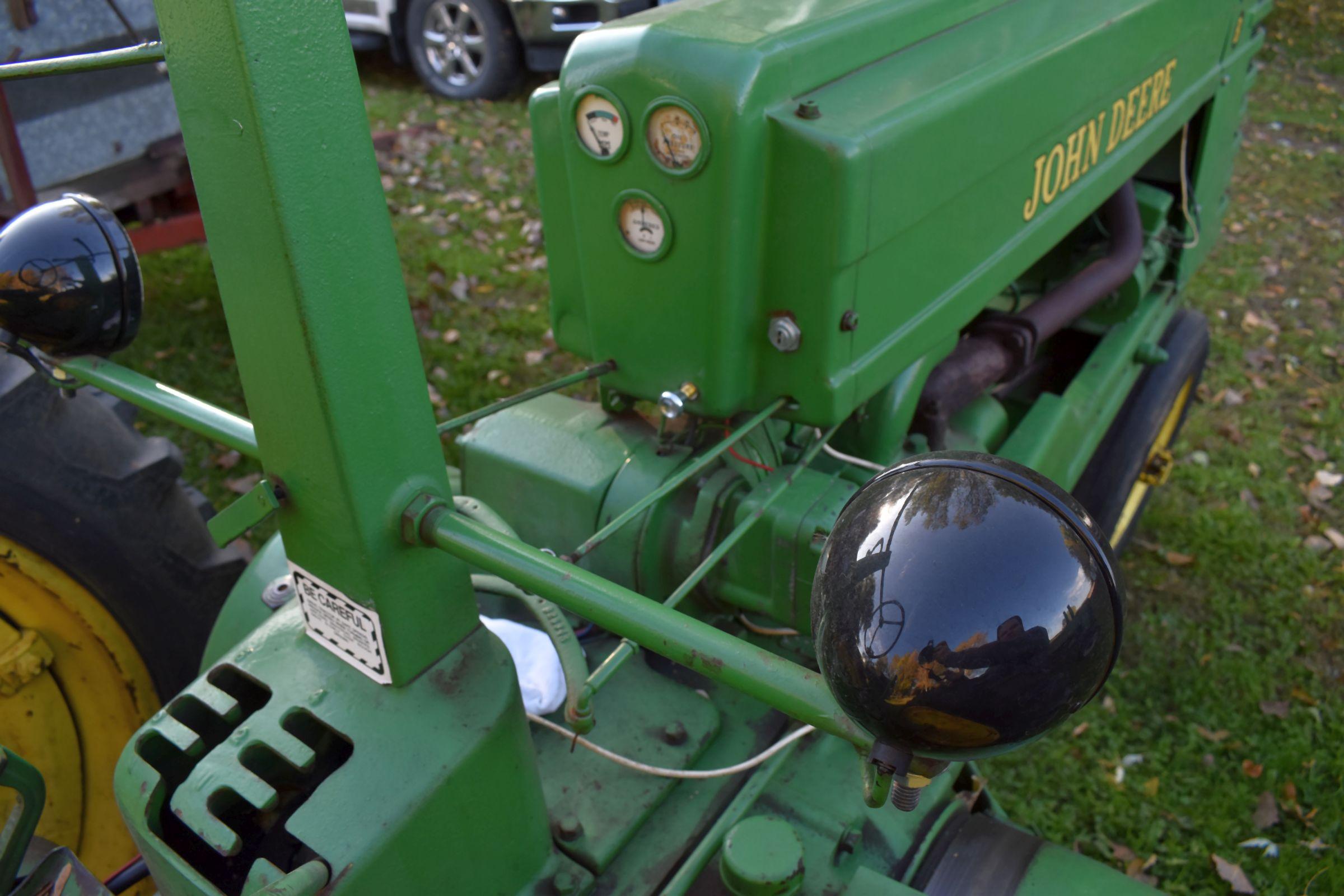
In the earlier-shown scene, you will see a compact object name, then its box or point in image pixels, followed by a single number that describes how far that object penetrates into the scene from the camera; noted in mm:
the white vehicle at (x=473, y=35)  6938
